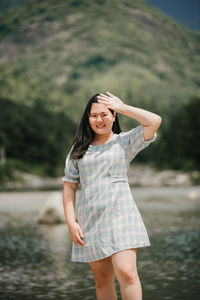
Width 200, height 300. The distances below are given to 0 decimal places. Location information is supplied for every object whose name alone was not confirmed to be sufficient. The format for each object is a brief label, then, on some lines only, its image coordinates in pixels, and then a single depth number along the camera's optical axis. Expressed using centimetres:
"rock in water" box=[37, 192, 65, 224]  1417
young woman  355
